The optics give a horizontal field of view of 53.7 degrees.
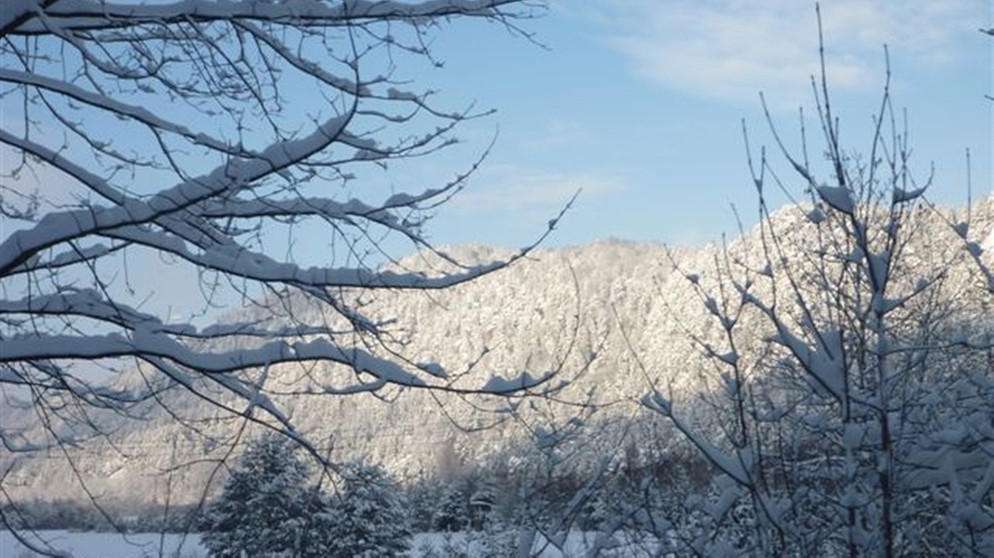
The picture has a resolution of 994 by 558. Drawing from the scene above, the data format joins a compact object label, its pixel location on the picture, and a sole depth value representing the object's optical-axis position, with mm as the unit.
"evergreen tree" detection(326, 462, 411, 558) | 23405
